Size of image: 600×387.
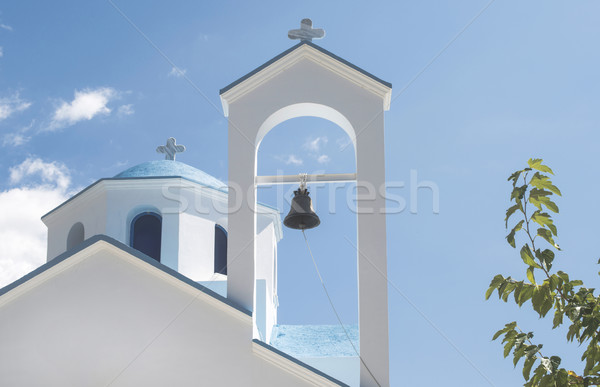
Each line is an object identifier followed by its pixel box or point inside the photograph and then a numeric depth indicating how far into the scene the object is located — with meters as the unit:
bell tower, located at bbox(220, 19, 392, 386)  7.47
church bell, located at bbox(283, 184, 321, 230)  7.98
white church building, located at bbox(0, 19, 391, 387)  7.03
